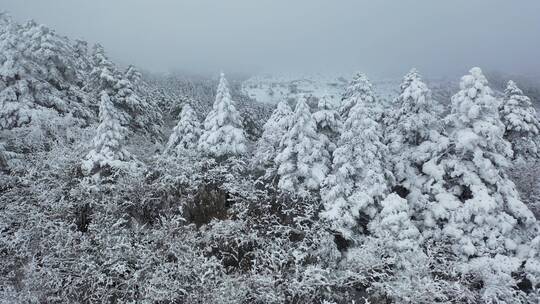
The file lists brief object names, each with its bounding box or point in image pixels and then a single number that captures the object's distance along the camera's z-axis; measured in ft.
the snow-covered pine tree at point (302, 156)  52.01
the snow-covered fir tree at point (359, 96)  61.18
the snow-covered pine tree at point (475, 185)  47.09
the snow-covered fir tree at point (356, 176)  48.75
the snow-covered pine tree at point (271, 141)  59.11
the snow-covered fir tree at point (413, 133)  55.57
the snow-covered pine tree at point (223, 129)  60.29
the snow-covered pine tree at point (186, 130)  77.51
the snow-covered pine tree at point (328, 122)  57.21
